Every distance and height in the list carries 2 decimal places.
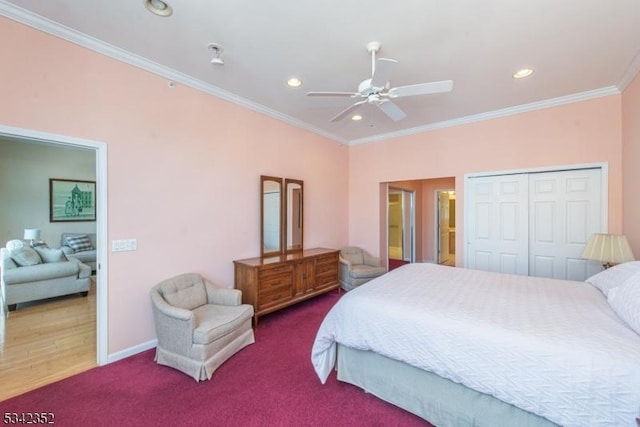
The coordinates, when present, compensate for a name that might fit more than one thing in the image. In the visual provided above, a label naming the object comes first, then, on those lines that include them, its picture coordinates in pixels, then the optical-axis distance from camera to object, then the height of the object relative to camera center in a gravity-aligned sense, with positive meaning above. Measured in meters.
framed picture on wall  5.96 +0.24
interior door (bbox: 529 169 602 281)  3.53 -0.11
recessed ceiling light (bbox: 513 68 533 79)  2.92 +1.51
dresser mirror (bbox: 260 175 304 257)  4.04 -0.06
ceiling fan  2.01 +1.02
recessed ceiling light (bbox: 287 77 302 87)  3.14 +1.52
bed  1.38 -0.83
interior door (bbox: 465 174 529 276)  3.96 -0.19
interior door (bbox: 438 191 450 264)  7.17 -0.41
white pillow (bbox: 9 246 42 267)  4.11 -0.70
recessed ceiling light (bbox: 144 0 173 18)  2.03 +1.55
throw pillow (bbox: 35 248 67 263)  4.51 -0.74
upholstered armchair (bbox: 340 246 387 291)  4.73 -1.04
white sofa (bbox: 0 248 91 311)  3.87 -1.05
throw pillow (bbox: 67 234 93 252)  5.95 -0.71
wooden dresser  3.42 -0.94
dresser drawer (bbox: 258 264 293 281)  3.45 -0.80
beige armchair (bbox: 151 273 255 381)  2.40 -1.06
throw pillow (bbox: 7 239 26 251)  4.60 -0.58
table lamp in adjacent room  5.27 -0.47
